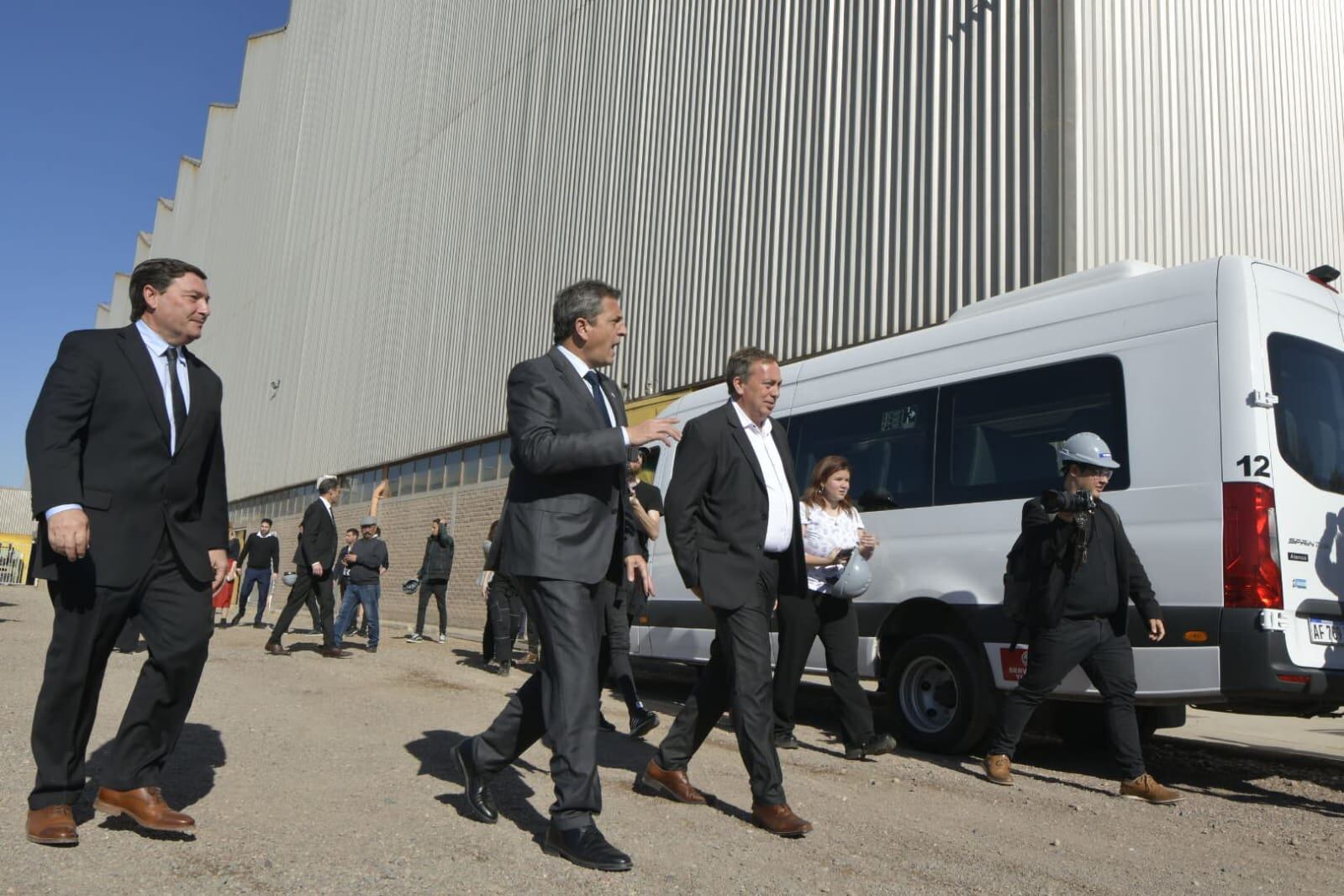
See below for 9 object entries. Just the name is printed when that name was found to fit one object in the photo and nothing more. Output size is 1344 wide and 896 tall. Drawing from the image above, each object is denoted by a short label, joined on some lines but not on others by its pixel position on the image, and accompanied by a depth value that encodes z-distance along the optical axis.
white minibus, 5.30
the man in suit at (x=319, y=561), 11.39
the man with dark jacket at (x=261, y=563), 15.85
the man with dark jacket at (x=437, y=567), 15.18
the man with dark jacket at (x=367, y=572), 12.23
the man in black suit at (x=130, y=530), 3.45
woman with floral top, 5.96
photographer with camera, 5.33
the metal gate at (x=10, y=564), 44.25
